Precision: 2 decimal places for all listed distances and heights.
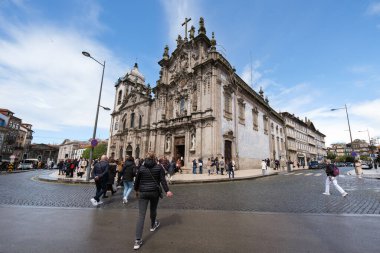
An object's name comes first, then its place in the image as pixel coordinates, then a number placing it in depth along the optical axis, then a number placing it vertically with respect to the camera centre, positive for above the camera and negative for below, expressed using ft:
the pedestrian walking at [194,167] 62.39 -1.52
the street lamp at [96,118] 43.97 +10.40
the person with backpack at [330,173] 27.05 -1.05
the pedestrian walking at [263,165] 59.16 -0.35
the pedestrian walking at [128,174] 24.07 -1.64
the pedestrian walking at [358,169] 57.93 -0.92
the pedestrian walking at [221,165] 57.62 -0.63
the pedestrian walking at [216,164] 60.90 -0.37
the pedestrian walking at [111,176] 27.81 -2.25
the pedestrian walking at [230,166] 48.31 -0.84
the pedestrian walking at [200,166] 63.04 -1.17
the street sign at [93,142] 44.88 +4.21
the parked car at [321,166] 115.65 -0.50
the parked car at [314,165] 111.96 +0.01
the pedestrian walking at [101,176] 22.18 -1.84
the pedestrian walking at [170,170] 41.68 -1.84
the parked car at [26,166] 108.88 -4.27
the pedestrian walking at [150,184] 12.07 -1.48
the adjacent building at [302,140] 161.81 +24.52
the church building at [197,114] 72.33 +22.67
